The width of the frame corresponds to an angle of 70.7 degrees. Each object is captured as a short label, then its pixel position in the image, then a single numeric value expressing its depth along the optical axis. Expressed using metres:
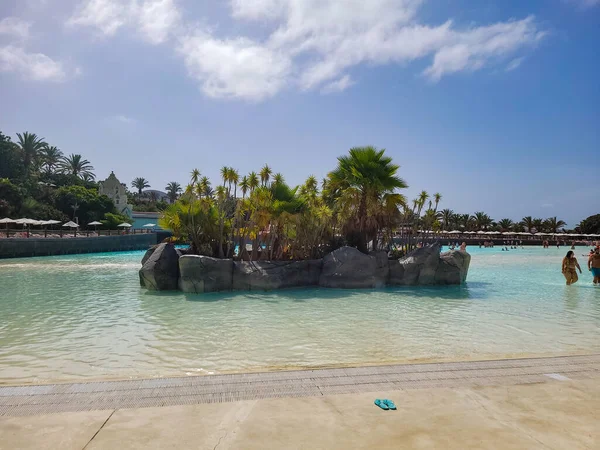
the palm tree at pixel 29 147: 55.88
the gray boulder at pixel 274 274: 13.94
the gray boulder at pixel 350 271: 14.77
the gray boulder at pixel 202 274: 13.28
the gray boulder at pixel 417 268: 15.65
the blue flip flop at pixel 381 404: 3.68
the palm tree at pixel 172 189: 96.62
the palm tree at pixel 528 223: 84.39
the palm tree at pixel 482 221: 82.63
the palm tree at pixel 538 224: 83.38
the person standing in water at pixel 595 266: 15.81
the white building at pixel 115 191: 61.59
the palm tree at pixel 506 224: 87.62
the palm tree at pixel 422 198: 19.75
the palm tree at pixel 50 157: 60.64
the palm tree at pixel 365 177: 16.53
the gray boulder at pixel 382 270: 15.18
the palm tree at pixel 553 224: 82.12
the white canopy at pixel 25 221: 35.25
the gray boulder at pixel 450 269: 15.90
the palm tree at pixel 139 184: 105.19
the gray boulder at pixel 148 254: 15.15
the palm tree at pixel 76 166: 66.72
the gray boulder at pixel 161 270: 13.66
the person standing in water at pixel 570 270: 15.41
